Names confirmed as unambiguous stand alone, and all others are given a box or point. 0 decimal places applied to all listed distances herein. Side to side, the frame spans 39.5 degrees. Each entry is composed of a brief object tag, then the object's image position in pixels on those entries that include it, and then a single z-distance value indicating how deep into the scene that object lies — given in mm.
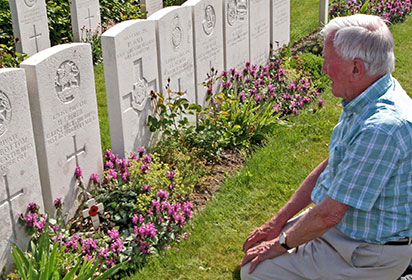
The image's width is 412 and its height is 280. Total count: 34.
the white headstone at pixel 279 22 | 7660
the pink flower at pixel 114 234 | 3977
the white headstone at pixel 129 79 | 4582
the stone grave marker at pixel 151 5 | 10078
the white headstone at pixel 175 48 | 5172
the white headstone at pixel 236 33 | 6375
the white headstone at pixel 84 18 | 8922
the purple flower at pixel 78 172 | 4414
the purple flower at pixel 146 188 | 4401
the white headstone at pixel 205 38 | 5746
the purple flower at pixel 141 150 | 4844
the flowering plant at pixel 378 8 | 9609
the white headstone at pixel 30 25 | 8094
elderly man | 2688
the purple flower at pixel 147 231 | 4004
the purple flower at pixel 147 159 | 4738
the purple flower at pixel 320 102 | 6531
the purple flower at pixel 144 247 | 3971
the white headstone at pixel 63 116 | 3979
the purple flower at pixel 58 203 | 4164
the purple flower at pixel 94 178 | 4594
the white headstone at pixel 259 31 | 7031
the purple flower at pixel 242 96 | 6270
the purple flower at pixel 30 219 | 3899
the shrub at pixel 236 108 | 5297
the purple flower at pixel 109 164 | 4652
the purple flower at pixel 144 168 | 4555
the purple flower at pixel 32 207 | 3957
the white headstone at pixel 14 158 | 3707
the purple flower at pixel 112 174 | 4539
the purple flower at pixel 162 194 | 4312
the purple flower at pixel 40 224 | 3883
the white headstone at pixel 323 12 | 9531
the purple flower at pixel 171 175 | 4582
